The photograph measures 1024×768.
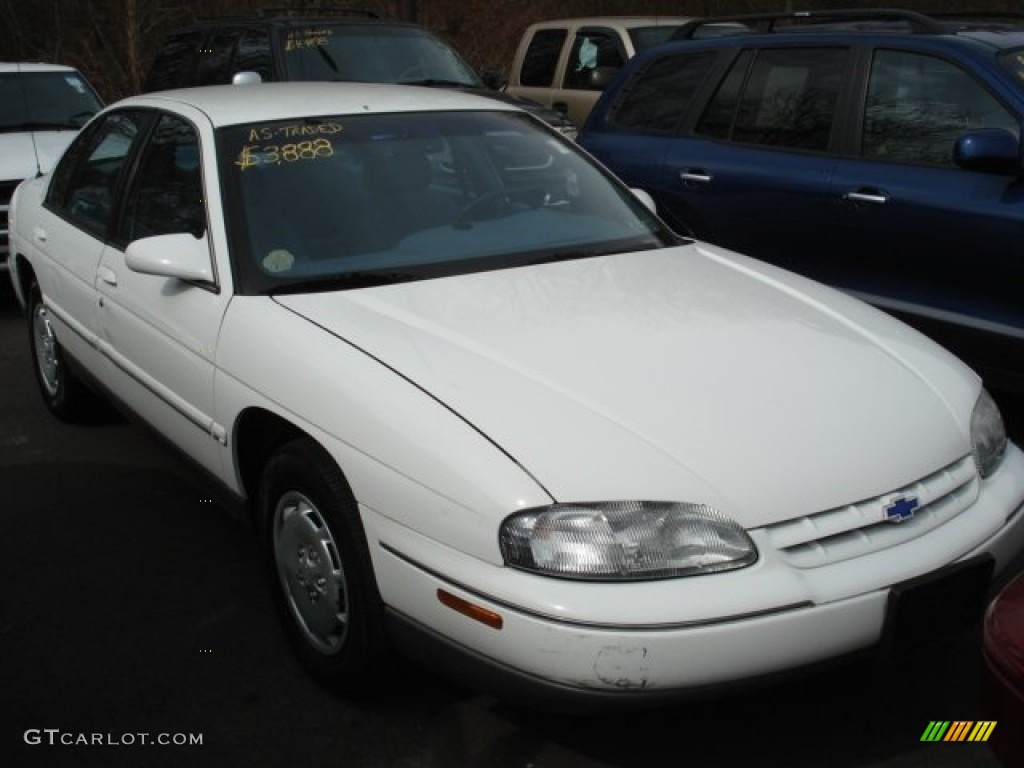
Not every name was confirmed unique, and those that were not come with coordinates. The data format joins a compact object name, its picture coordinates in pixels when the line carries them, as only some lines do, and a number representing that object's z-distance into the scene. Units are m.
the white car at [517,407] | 2.47
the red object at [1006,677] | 2.16
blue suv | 4.66
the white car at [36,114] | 8.27
